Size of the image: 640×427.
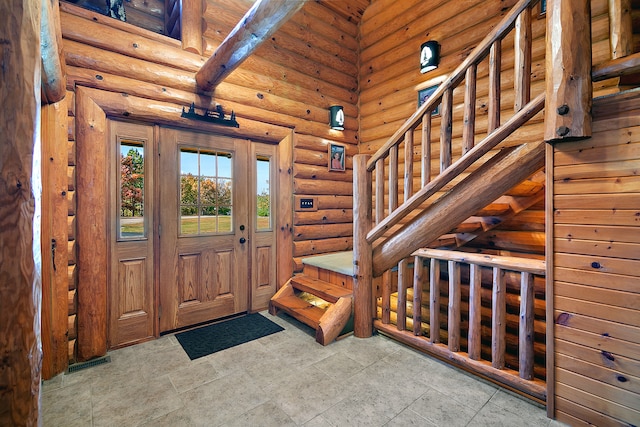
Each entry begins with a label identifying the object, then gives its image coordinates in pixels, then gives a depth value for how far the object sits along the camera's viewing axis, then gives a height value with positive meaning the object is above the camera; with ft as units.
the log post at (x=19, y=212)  2.88 -0.02
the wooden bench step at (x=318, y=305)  9.36 -3.62
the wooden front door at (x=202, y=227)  9.96 -0.66
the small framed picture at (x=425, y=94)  12.58 +5.14
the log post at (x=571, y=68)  5.40 +2.67
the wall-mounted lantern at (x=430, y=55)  12.11 +6.50
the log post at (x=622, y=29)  7.78 +4.88
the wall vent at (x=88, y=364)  7.76 -4.26
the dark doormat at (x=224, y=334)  8.98 -4.27
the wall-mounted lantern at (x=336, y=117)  13.99 +4.52
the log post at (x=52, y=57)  5.33 +3.18
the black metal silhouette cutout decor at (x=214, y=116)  9.93 +3.33
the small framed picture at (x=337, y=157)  14.36 +2.66
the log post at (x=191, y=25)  9.98 +6.41
